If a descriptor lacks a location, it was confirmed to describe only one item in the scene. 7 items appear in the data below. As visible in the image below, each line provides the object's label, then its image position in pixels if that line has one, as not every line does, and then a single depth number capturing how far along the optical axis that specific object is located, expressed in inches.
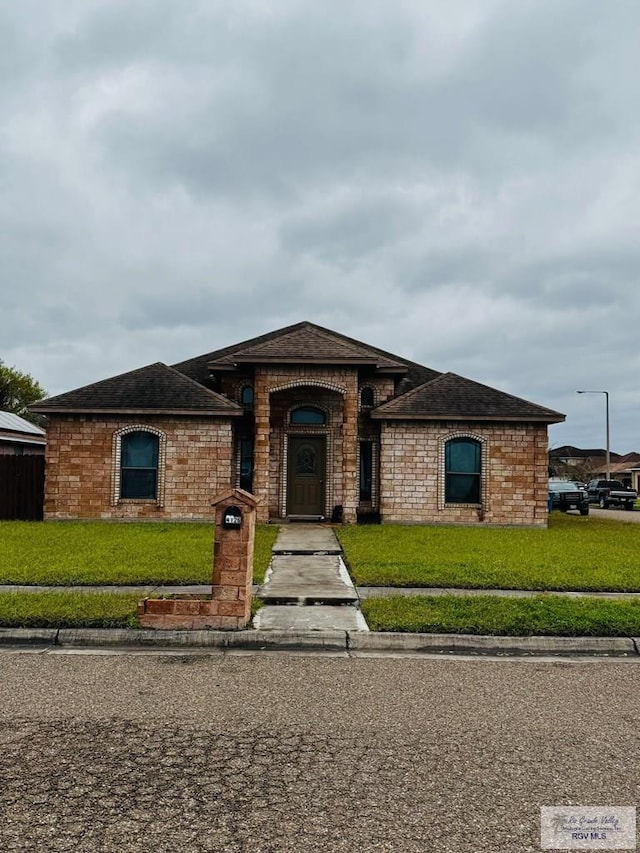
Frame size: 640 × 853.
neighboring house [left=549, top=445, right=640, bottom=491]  2662.4
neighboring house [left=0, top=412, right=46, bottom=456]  1194.4
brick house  736.3
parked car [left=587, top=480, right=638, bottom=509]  1450.5
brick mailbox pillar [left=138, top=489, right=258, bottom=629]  286.2
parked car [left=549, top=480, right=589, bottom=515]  1147.0
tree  2322.8
